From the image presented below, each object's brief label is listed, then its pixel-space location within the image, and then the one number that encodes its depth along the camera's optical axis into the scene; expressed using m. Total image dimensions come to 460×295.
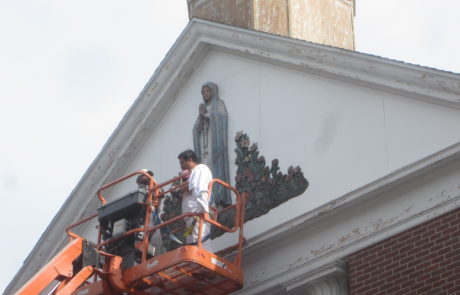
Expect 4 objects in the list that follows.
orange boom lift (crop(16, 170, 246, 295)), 14.37
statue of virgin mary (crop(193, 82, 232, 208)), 16.56
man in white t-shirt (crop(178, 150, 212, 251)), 14.70
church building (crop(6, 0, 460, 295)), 14.06
